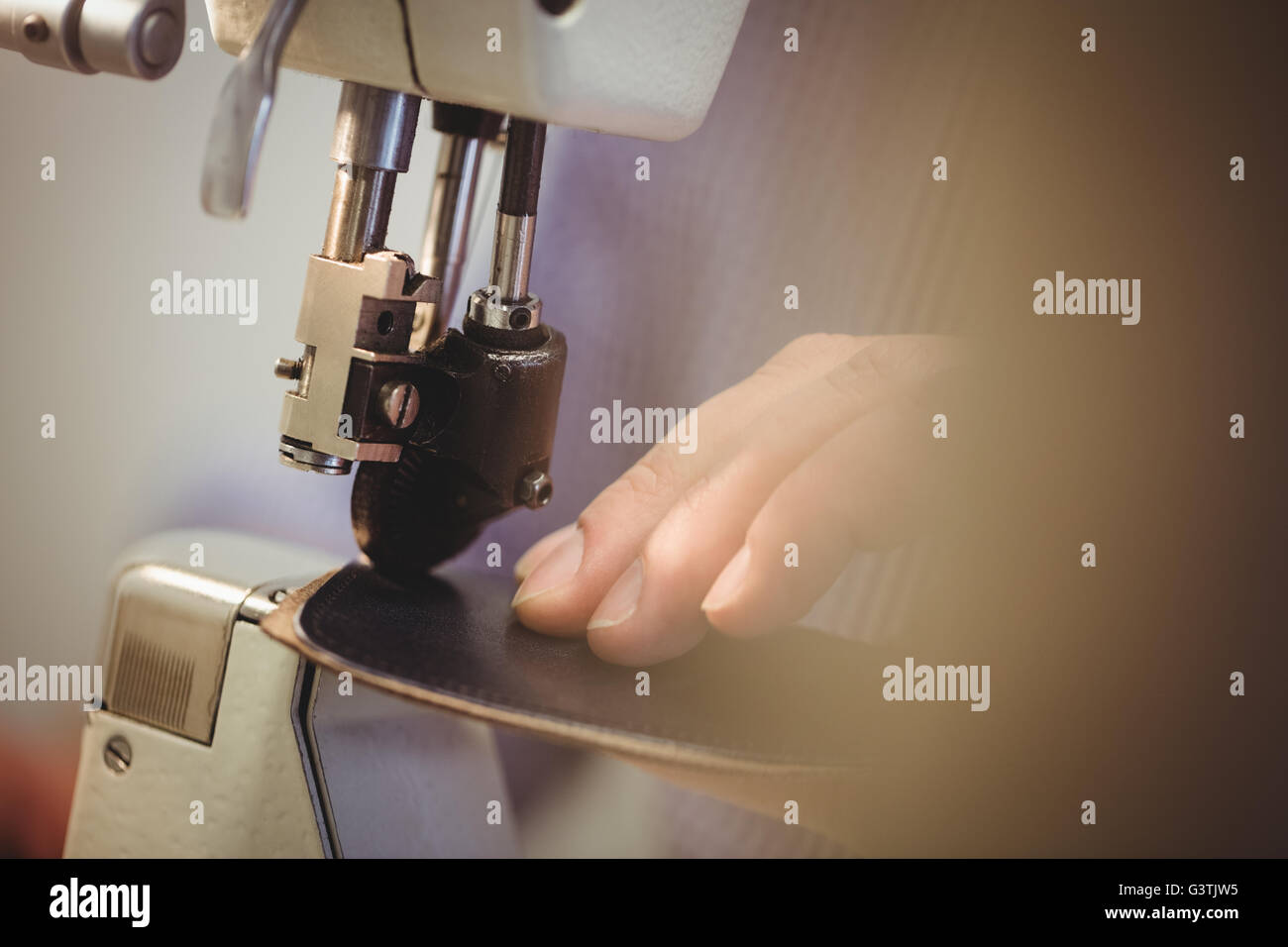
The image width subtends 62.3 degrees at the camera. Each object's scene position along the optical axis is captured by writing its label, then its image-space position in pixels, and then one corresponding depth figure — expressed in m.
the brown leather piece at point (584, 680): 0.41
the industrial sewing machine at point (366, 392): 0.42
